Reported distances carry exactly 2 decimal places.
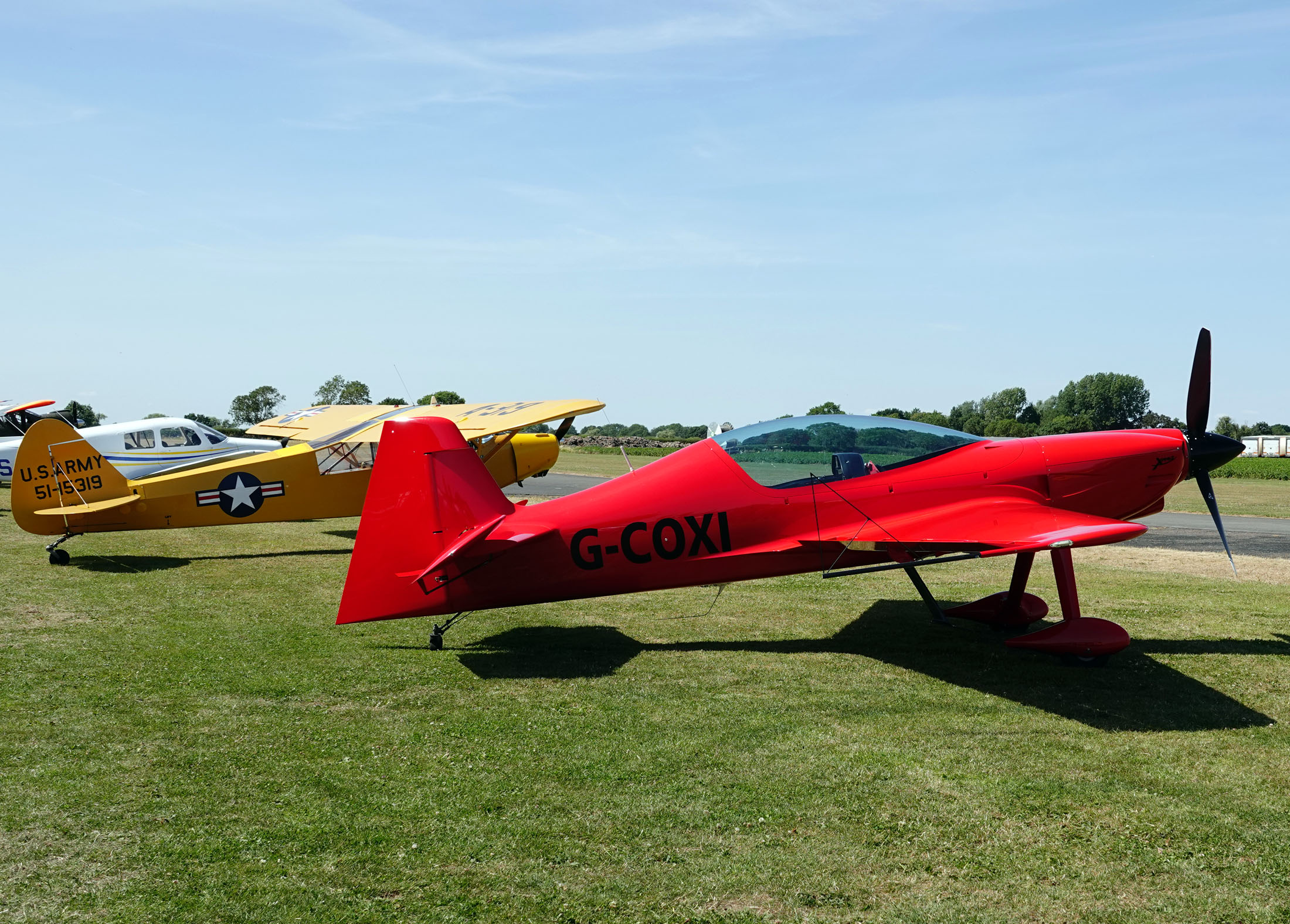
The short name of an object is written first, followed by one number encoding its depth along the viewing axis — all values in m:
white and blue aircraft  19.22
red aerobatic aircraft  7.41
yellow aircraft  12.79
